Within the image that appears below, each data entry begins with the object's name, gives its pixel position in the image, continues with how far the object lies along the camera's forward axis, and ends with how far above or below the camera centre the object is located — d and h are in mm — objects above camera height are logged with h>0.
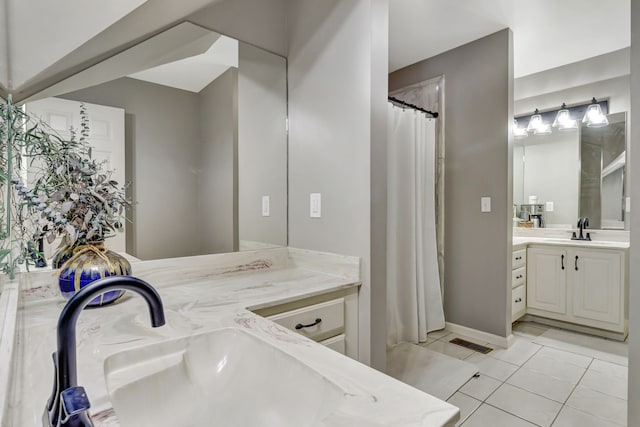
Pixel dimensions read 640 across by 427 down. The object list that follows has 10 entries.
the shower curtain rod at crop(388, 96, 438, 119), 2525 +825
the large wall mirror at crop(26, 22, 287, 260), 1416 +364
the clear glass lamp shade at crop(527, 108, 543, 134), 3586 +946
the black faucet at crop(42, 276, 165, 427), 360 -204
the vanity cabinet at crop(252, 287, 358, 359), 1276 -451
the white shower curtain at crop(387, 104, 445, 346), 2420 -136
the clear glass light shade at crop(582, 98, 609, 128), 3225 +916
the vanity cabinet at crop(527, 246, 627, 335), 2754 -685
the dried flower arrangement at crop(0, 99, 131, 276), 996 +49
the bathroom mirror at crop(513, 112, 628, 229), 3174 +359
